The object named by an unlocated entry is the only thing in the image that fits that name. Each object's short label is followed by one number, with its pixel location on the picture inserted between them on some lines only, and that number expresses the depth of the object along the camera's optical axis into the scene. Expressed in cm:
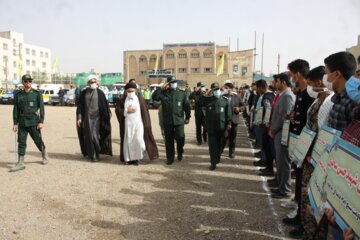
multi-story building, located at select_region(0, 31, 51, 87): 7962
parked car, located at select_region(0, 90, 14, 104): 3300
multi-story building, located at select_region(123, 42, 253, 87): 7000
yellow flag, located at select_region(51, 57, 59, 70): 6894
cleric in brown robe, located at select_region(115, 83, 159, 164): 777
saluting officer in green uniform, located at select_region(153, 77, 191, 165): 766
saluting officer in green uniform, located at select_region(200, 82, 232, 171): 704
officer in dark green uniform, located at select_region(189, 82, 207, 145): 1009
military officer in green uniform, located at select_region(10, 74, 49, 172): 679
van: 3328
